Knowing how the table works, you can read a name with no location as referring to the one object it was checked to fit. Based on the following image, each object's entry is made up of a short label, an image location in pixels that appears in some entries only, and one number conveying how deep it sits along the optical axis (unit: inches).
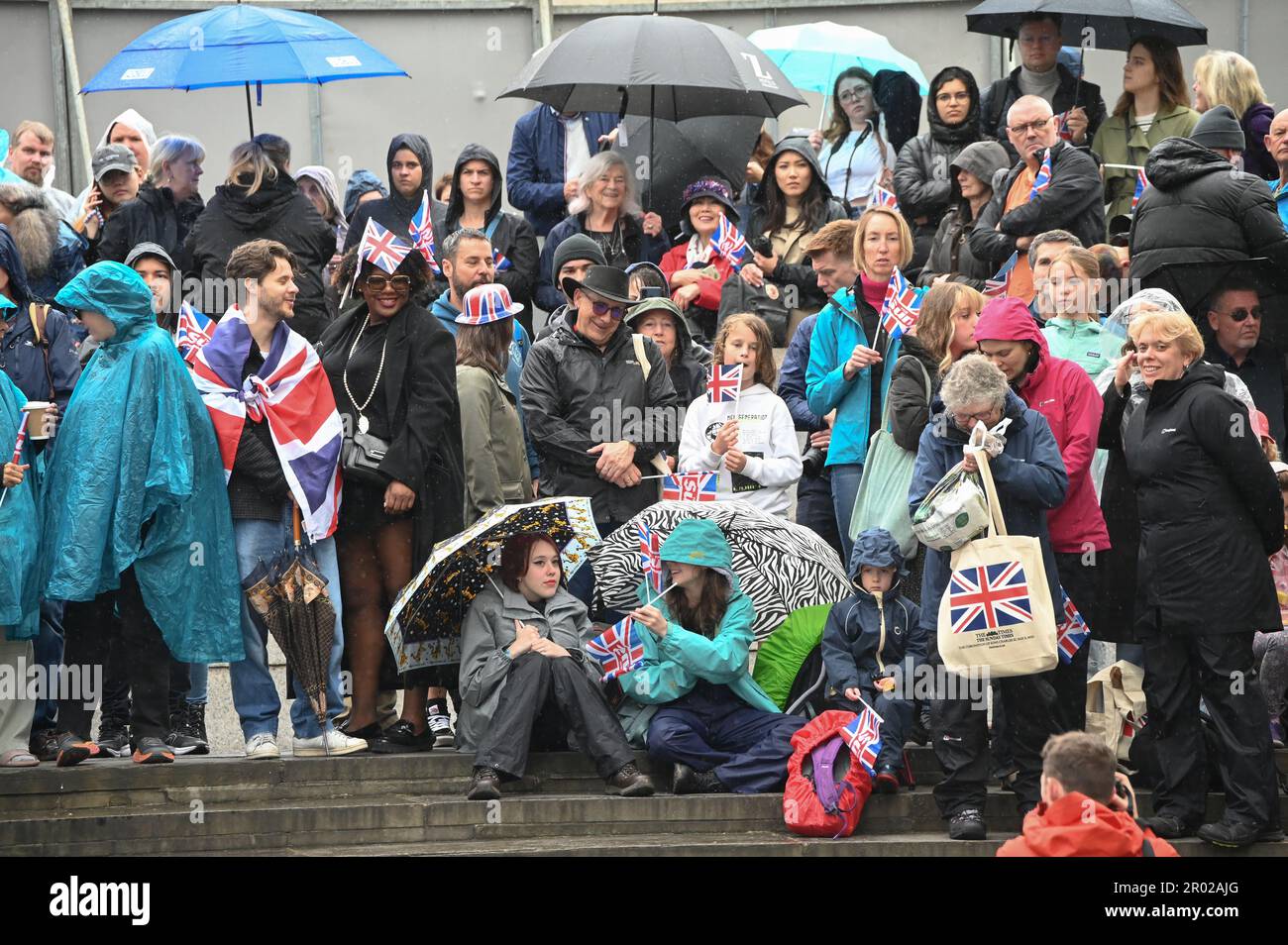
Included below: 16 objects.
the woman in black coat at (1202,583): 335.0
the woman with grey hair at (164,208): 469.4
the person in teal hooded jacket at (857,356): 402.6
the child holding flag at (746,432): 400.5
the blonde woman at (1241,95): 483.2
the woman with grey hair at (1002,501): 336.8
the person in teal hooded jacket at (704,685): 354.6
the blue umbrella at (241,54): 473.1
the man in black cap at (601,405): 401.7
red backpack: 338.3
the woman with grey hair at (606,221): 486.9
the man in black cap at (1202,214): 397.7
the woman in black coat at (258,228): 444.5
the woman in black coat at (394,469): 375.2
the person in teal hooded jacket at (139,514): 353.1
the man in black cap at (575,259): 444.5
